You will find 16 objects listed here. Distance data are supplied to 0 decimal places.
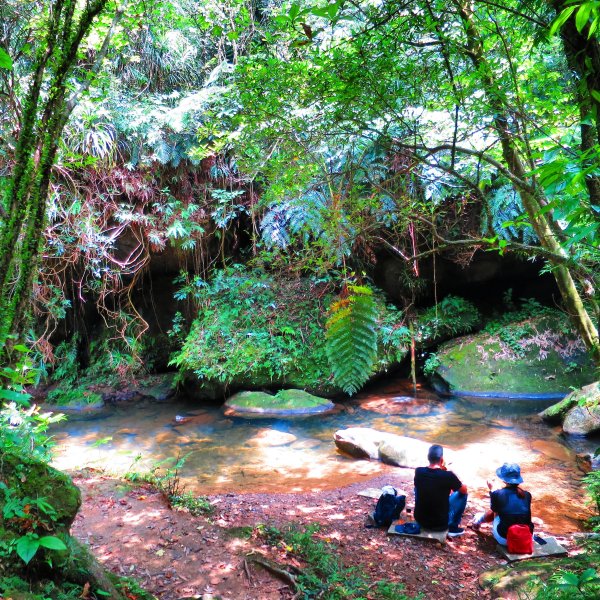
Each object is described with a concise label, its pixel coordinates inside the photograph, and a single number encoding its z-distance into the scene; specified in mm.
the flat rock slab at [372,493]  5273
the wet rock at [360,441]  6684
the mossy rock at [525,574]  2982
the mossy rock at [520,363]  9367
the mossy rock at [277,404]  8898
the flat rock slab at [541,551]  3867
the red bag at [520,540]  3898
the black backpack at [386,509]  4523
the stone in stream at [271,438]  7410
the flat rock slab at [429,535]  4234
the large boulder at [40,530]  2043
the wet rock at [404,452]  6312
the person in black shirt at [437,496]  4289
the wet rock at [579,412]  6902
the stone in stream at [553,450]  6346
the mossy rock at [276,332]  9562
